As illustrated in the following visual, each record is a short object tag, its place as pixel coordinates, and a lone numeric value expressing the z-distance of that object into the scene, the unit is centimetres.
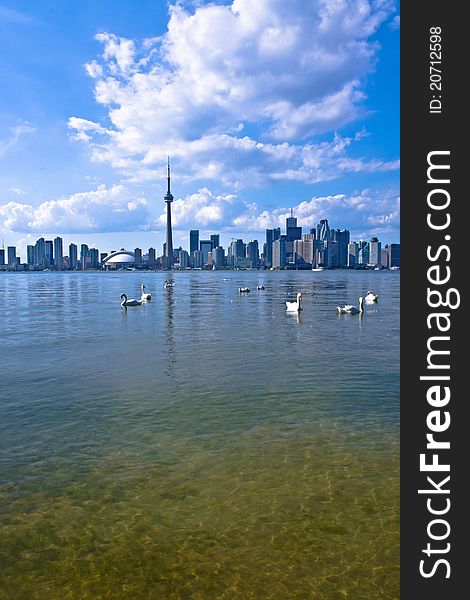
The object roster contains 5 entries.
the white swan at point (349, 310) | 5481
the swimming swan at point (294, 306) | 5600
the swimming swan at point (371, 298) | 7095
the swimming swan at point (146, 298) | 7612
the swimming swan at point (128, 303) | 6457
